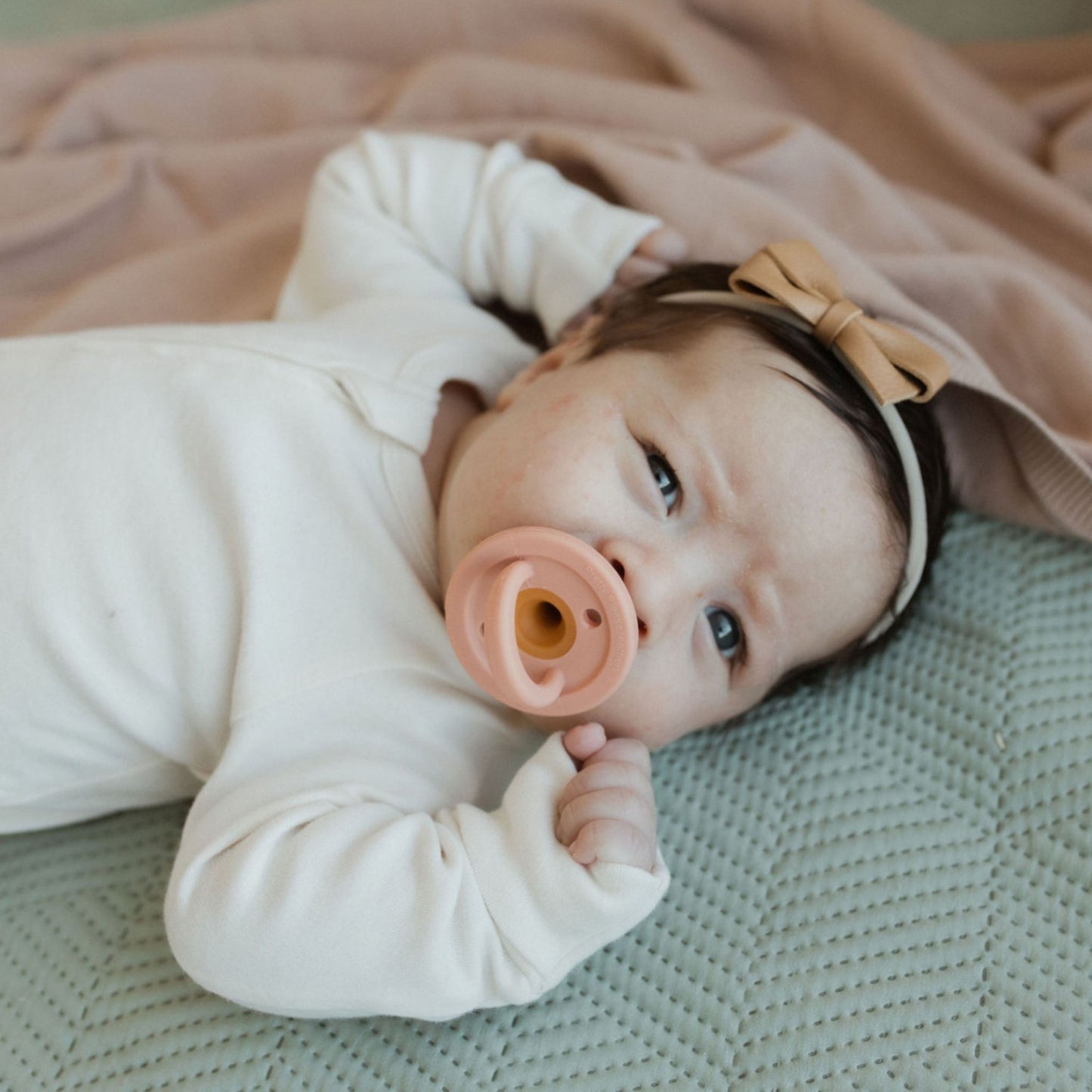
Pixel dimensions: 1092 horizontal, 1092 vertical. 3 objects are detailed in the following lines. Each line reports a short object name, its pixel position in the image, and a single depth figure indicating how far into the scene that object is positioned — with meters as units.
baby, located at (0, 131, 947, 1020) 0.49
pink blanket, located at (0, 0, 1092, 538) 0.60
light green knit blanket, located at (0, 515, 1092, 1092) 0.50
